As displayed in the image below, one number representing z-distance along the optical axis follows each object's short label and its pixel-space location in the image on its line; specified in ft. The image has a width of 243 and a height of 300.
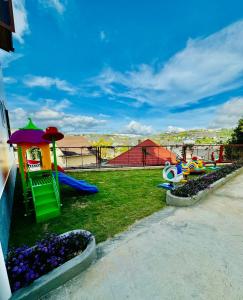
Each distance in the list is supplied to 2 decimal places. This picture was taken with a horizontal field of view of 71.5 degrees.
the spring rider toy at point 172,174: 16.42
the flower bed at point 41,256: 5.70
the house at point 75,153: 86.34
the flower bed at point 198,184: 13.76
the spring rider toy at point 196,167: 24.41
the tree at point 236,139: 38.55
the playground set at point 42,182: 12.19
